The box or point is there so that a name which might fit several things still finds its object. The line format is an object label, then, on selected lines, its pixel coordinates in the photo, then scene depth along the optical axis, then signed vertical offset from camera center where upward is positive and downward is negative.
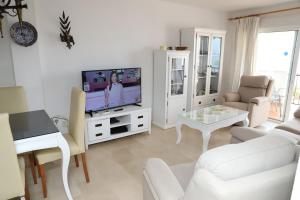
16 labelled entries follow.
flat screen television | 3.04 -0.42
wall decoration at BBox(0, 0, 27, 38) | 1.54 +0.38
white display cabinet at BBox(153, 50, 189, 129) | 3.71 -0.46
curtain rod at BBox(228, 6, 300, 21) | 3.75 +0.92
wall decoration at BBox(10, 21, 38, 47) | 2.51 +0.32
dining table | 1.62 -0.59
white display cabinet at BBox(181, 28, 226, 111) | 4.03 -0.07
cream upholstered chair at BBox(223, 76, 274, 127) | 3.67 -0.69
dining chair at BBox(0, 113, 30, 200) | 1.36 -0.72
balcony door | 3.99 -0.04
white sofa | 0.93 -0.54
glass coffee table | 2.68 -0.78
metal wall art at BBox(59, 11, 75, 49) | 2.89 +0.40
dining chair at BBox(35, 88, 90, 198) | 1.95 -0.81
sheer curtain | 4.27 +0.27
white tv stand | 3.02 -0.97
